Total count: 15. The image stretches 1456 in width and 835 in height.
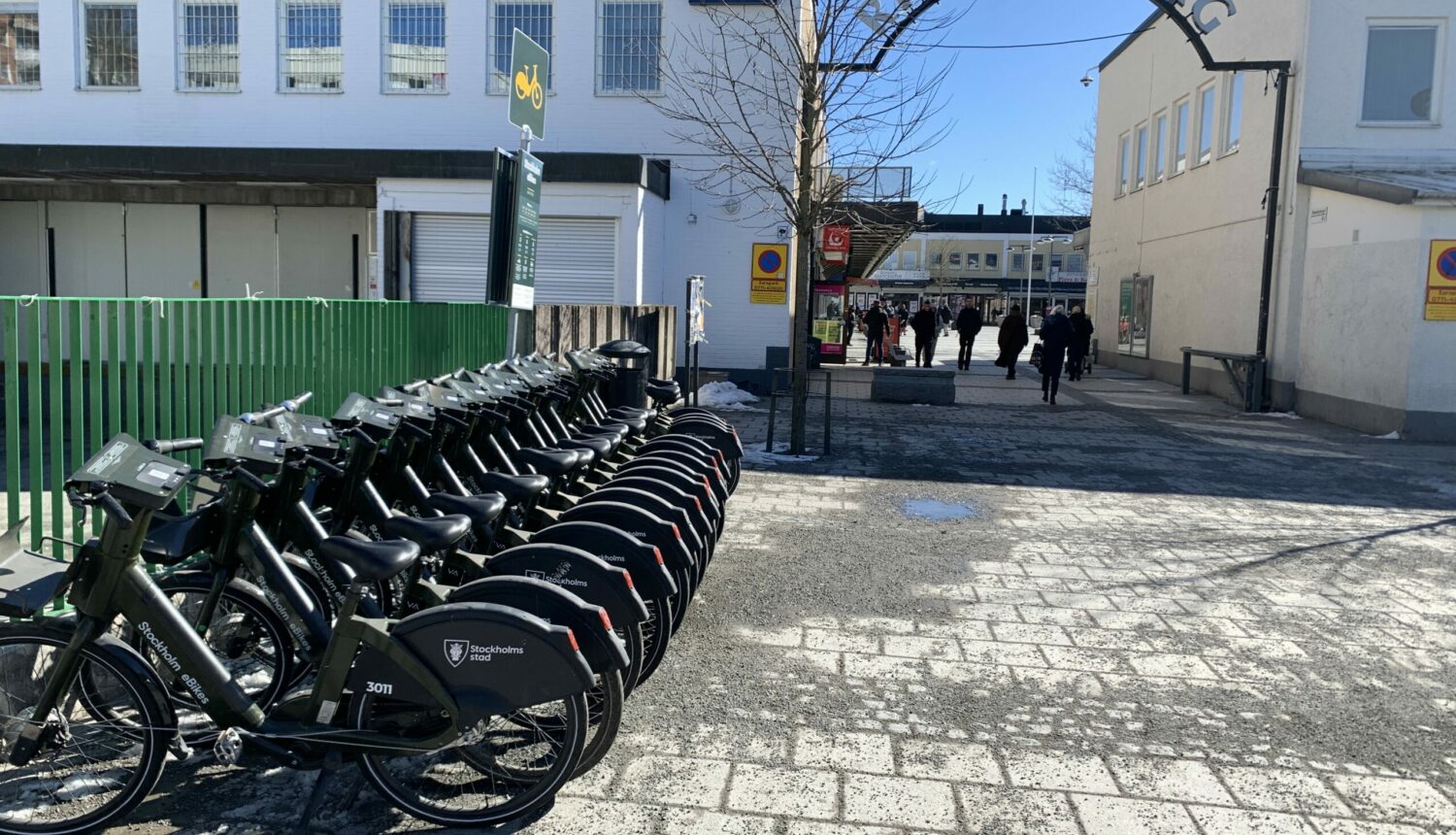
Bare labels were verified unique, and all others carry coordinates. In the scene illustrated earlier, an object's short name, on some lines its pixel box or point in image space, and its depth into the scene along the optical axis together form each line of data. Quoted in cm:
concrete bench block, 1686
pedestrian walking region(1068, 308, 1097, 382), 2180
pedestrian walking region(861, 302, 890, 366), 2748
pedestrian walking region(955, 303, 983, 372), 2511
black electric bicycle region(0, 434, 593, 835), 320
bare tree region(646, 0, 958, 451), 1091
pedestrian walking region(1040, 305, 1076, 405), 1762
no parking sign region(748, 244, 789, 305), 1738
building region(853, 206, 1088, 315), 7956
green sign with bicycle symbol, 698
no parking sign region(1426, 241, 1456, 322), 1380
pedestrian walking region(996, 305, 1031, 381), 2311
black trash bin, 865
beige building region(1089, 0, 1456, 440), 1416
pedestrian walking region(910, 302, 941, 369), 2569
